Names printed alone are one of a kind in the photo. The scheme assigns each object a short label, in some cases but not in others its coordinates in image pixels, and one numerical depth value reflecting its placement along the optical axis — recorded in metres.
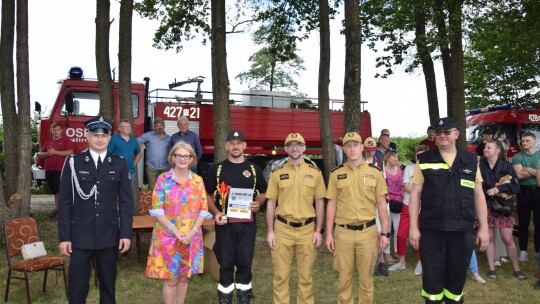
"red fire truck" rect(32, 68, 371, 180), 10.03
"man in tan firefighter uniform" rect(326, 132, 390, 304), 4.79
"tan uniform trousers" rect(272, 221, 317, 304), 4.84
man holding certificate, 4.91
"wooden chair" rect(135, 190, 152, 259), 8.02
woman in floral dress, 4.55
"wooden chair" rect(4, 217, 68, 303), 5.60
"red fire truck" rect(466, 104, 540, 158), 14.98
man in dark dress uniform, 4.30
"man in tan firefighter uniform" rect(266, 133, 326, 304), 4.86
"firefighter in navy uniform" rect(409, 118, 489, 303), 4.44
